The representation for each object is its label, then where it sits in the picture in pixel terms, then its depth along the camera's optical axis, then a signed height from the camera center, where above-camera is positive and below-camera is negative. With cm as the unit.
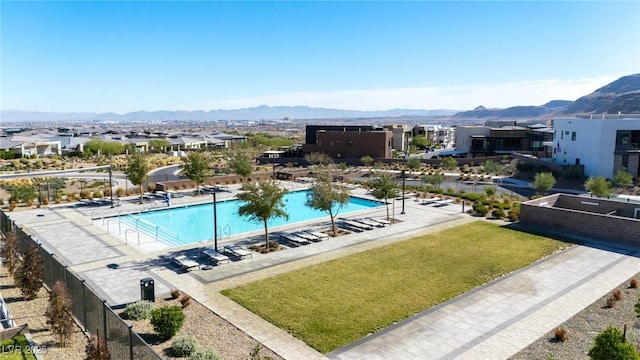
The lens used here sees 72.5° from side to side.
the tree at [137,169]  3328 -369
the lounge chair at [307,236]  2364 -621
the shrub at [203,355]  1140 -612
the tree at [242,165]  4172 -412
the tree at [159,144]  8842 -481
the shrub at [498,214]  2881 -591
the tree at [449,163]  5341 -493
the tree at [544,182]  3531 -466
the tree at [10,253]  1747 -537
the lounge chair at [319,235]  2406 -623
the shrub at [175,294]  1597 -628
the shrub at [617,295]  1564 -606
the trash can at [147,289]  1563 -600
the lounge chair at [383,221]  2694 -615
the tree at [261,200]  2158 -384
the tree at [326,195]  2495 -414
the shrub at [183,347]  1203 -621
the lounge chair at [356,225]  2618 -622
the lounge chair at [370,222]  2672 -618
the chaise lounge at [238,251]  2077 -629
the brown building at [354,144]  6288 -308
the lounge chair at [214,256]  1998 -624
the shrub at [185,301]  1521 -626
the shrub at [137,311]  1440 -627
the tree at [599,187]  3338 -480
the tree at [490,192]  3620 -562
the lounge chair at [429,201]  3409 -616
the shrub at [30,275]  1497 -530
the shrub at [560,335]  1277 -614
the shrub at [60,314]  1191 -528
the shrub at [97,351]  1026 -541
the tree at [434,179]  3895 -501
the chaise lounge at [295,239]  2320 -627
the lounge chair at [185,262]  1916 -629
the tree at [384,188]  2819 -418
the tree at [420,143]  9299 -420
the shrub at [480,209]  2965 -581
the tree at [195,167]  3578 -376
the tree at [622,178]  3894 -479
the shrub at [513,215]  2819 -590
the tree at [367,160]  5860 -510
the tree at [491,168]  4741 -477
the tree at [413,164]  5194 -482
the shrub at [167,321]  1282 -587
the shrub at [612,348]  978 -504
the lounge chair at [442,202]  3359 -616
